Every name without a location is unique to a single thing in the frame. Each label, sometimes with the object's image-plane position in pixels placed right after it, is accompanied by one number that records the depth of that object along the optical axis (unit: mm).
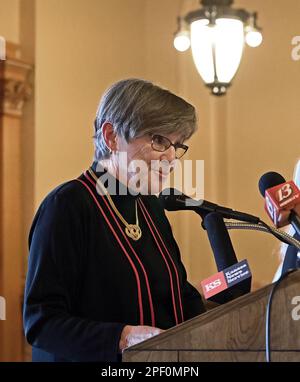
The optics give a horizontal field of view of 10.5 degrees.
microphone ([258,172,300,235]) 2804
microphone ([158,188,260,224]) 2885
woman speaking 2866
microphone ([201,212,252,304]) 2753
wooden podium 2661
